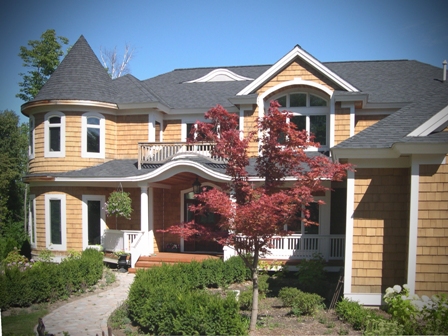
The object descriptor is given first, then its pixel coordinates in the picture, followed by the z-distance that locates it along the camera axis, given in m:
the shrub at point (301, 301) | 7.93
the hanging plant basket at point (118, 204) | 12.54
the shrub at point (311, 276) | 9.47
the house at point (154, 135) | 12.74
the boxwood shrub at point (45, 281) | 8.82
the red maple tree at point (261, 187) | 6.68
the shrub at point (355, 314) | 7.07
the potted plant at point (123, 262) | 12.50
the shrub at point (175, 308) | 6.33
